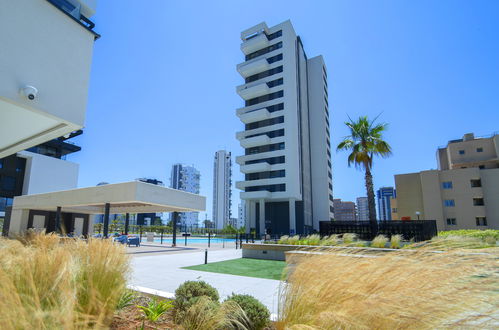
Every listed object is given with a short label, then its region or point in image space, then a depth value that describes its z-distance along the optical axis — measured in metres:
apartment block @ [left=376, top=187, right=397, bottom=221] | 174.00
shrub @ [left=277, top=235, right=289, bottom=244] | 14.60
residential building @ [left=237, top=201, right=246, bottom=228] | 159.62
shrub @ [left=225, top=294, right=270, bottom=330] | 3.12
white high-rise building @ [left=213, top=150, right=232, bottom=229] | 123.19
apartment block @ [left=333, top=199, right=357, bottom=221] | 158.62
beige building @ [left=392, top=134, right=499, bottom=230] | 41.72
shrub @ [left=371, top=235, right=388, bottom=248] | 12.03
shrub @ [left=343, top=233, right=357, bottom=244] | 12.54
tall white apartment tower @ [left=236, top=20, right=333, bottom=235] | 43.66
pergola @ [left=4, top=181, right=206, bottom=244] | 19.31
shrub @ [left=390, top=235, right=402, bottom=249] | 12.14
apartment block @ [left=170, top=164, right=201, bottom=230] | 150.21
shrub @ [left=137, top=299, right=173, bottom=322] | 3.49
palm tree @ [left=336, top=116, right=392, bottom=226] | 19.83
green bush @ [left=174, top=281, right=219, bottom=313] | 3.72
